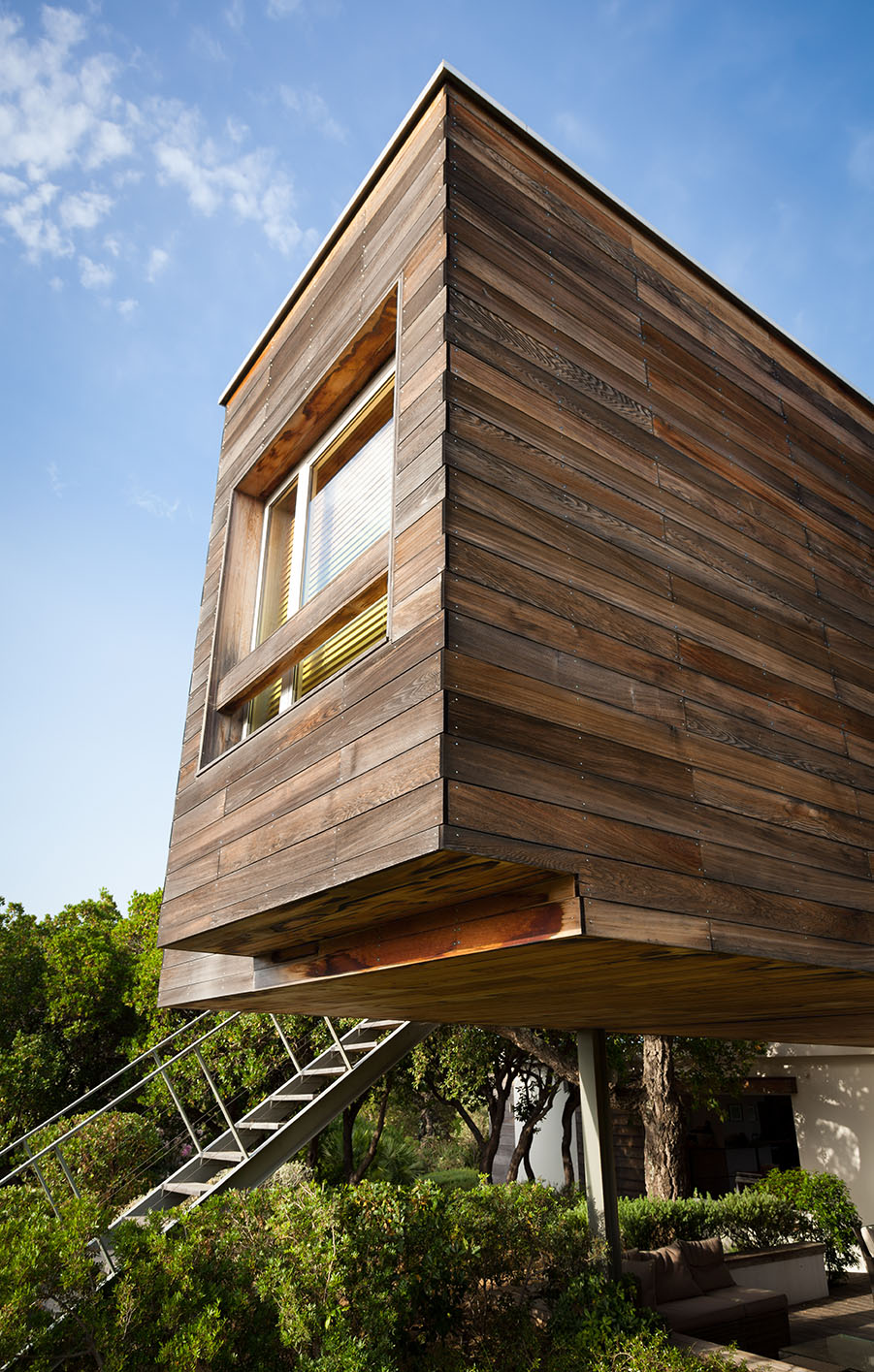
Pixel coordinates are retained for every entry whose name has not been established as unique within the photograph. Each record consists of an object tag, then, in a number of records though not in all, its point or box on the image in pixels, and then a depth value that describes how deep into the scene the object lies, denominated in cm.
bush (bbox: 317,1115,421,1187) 1181
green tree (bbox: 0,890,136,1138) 1101
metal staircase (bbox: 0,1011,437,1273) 553
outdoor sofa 630
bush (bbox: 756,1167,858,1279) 920
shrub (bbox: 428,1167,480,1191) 1359
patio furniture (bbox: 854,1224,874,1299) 765
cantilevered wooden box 244
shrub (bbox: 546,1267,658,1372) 467
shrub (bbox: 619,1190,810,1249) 768
